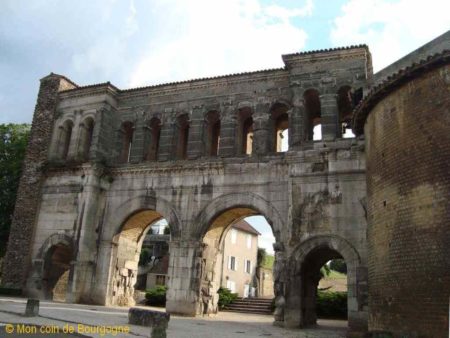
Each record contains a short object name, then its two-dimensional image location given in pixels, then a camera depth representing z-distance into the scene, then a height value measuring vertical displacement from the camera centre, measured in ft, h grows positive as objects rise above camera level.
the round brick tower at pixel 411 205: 31.30 +7.52
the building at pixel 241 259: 132.05 +11.48
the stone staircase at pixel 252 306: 88.53 -1.41
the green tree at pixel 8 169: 84.64 +20.86
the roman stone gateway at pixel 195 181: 55.01 +15.40
